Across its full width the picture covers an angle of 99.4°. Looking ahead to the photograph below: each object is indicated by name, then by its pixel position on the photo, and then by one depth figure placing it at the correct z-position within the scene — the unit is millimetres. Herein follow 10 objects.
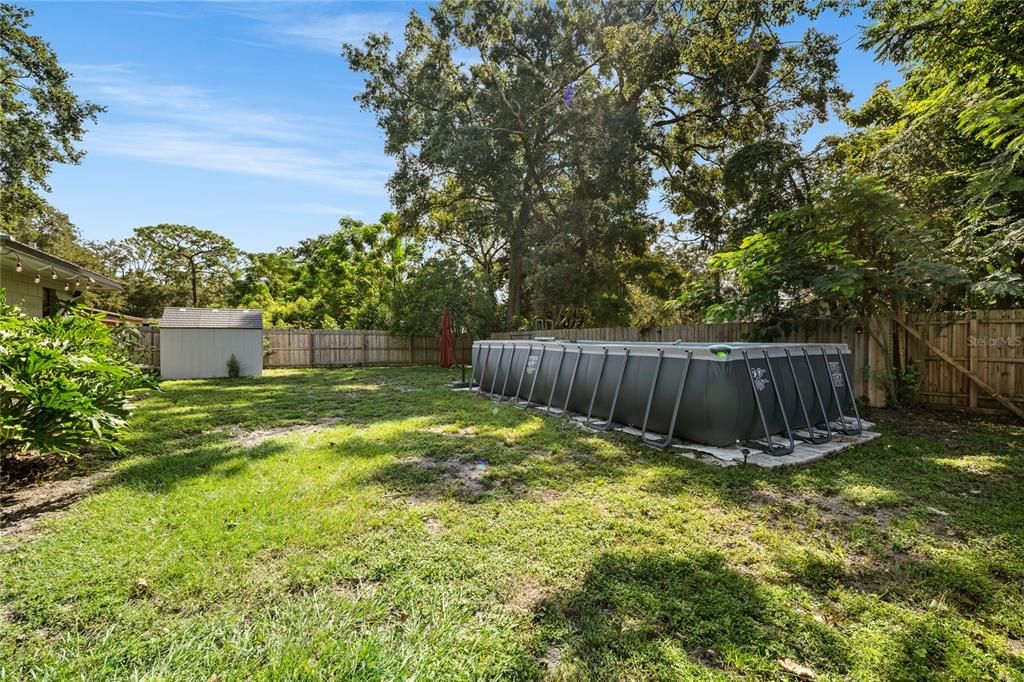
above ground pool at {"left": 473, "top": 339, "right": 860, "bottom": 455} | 4543
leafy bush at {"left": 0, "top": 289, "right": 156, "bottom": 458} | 3150
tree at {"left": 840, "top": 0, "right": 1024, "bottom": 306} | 4184
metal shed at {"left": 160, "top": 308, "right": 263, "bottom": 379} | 12680
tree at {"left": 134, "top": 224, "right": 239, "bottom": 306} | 29656
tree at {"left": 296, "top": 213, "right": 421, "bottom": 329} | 21766
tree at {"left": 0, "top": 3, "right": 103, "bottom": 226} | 11727
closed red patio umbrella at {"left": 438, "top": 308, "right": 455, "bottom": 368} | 15820
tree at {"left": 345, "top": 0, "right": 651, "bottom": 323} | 13680
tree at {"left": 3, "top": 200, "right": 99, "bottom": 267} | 22062
